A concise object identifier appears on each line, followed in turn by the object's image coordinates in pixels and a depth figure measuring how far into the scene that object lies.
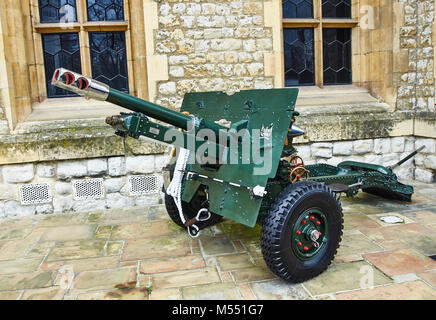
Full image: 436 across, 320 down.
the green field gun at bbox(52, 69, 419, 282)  2.84
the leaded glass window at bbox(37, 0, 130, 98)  5.28
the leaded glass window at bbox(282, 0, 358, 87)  5.90
